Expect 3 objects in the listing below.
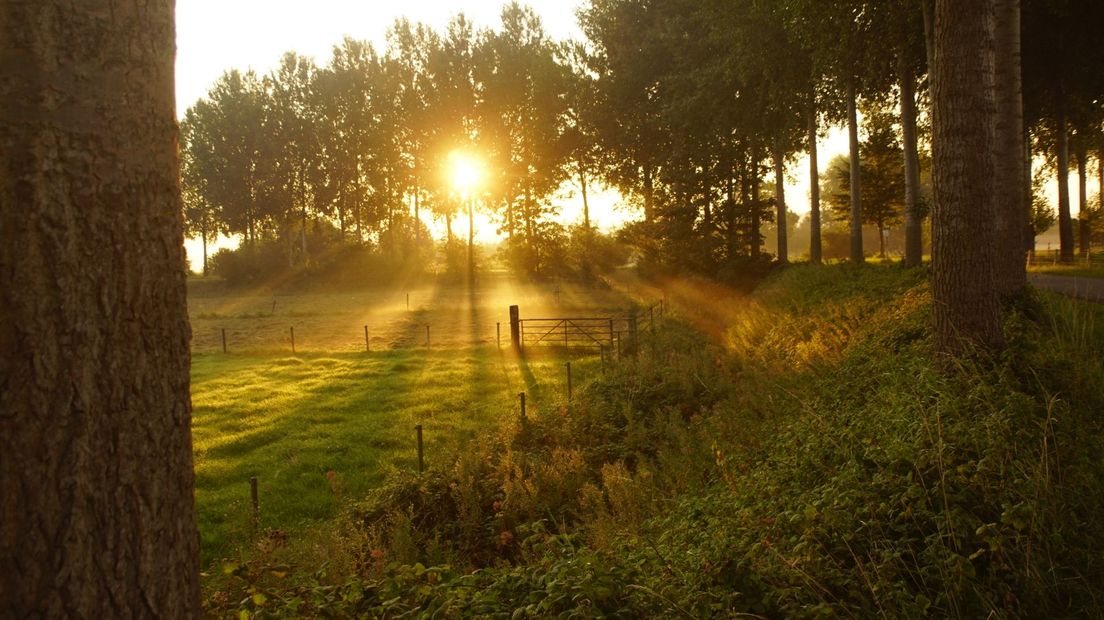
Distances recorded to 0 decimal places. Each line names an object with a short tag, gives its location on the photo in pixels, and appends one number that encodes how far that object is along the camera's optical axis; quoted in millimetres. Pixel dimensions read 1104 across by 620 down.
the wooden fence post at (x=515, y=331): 20594
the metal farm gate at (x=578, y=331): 21906
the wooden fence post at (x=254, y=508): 6148
